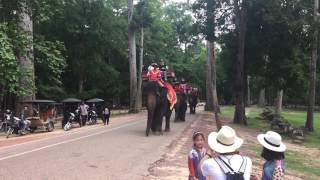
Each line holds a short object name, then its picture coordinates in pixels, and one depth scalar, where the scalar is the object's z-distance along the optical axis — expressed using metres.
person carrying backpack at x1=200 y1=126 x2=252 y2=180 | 6.10
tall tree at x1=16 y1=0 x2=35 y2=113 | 32.34
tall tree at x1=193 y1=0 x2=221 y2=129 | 39.34
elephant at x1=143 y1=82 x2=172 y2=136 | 22.84
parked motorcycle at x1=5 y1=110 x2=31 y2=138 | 29.70
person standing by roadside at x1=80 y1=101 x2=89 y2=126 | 35.09
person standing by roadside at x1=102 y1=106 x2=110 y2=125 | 35.06
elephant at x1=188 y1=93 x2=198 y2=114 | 44.66
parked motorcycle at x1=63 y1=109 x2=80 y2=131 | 31.75
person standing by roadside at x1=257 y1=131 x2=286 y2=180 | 6.98
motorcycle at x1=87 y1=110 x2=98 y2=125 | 37.23
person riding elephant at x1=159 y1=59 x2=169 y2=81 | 23.88
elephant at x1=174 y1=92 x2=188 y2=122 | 32.56
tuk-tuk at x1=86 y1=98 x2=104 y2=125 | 37.38
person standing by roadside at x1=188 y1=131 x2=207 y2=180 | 8.52
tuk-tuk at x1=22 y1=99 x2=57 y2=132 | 31.02
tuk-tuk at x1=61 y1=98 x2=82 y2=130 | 33.73
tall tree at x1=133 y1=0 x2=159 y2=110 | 57.31
